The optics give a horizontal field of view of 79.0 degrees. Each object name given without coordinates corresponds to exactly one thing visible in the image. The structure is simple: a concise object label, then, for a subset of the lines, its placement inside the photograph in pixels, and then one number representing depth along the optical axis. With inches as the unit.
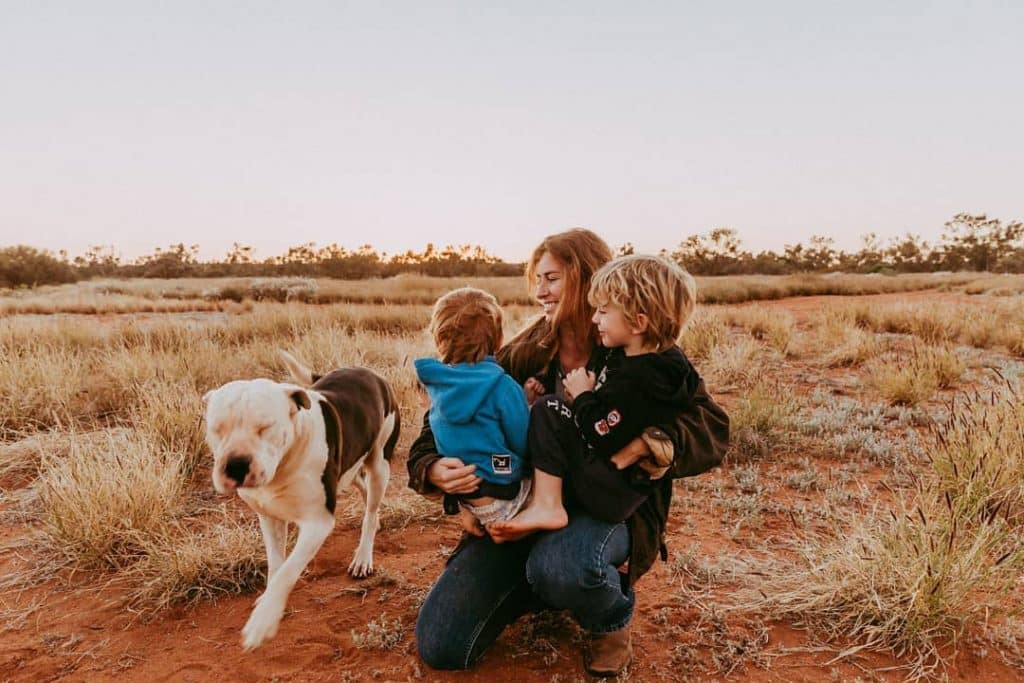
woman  98.6
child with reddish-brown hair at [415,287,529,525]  103.7
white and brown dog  93.5
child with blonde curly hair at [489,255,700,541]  96.3
